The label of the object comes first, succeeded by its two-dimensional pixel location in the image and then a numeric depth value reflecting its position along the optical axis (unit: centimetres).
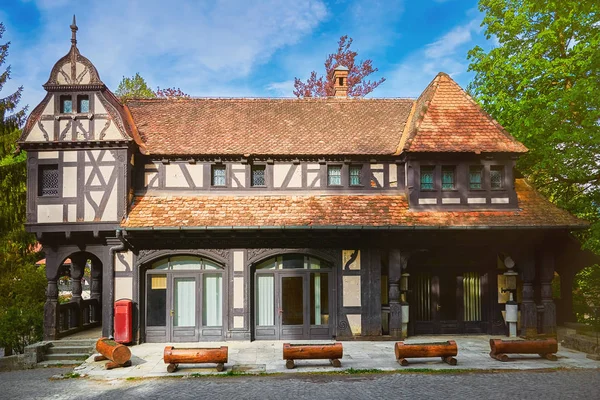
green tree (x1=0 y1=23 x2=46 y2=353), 2017
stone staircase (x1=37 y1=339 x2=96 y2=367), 1392
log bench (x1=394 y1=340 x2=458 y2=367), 1213
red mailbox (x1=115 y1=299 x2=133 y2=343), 1486
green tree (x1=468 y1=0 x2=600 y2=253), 1634
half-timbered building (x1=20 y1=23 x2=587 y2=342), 1527
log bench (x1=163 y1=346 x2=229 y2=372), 1178
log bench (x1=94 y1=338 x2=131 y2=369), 1234
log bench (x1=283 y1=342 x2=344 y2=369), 1196
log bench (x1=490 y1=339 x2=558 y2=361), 1247
